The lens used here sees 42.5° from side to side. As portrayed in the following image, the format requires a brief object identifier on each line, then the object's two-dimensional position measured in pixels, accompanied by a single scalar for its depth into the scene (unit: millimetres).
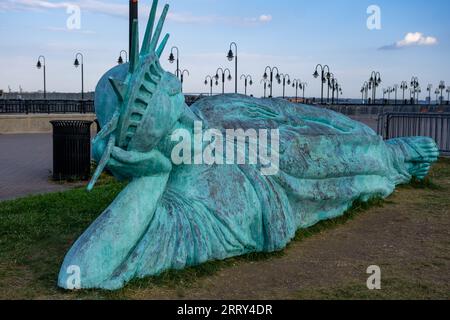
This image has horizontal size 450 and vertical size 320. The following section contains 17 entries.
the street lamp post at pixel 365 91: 69412
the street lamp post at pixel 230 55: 31984
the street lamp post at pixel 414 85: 69056
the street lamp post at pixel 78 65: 33953
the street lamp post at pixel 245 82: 50750
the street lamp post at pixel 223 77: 41000
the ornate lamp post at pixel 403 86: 76875
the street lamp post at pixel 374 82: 53738
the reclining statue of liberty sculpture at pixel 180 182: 4520
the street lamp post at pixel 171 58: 32344
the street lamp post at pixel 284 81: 55800
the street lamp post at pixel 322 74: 41781
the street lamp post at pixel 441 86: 75075
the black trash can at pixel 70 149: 10469
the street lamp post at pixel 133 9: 9953
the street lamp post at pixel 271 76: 39938
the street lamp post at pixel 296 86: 62556
